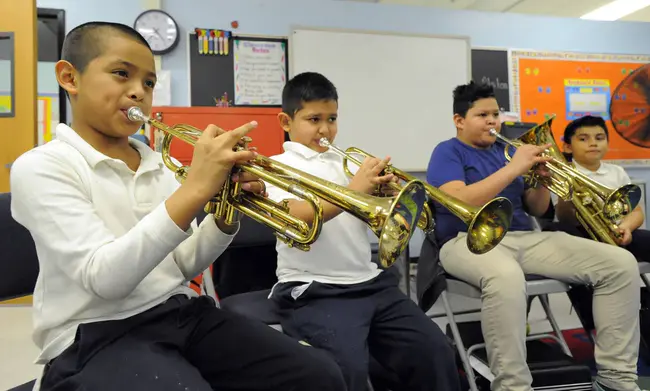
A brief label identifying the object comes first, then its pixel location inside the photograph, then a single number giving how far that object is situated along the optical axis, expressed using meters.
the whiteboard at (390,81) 3.70
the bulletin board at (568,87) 4.14
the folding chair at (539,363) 1.53
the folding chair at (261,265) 1.33
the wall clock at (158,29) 3.42
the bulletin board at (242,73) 3.55
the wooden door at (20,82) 2.71
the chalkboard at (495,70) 4.07
